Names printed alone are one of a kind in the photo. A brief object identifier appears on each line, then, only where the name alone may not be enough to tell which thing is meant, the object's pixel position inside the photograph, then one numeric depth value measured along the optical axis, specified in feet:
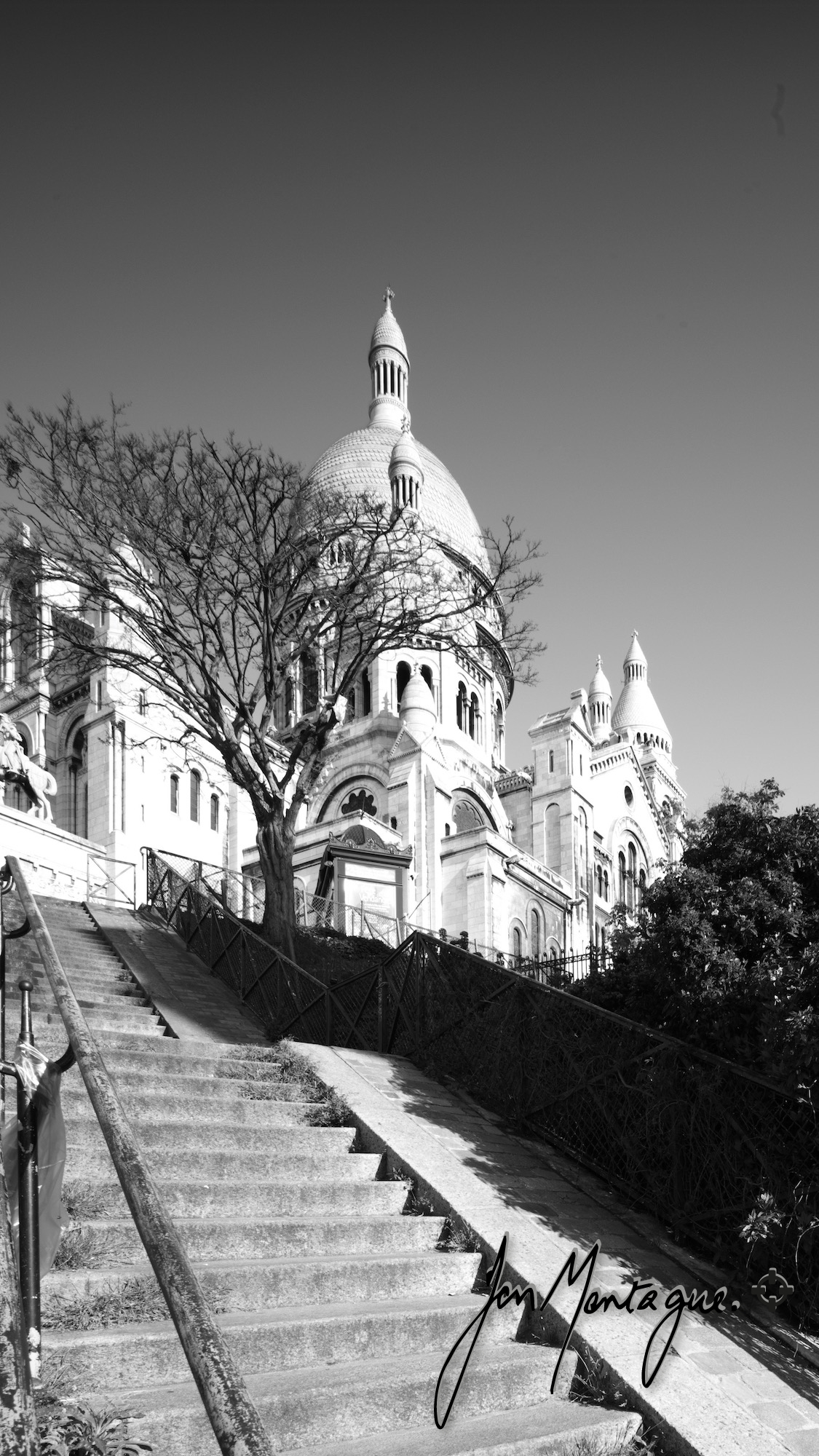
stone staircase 14.30
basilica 79.51
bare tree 60.70
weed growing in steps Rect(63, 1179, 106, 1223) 18.21
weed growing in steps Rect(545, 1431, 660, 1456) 15.33
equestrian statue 75.20
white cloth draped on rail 13.00
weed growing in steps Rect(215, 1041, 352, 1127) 26.35
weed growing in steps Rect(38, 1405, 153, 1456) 12.07
